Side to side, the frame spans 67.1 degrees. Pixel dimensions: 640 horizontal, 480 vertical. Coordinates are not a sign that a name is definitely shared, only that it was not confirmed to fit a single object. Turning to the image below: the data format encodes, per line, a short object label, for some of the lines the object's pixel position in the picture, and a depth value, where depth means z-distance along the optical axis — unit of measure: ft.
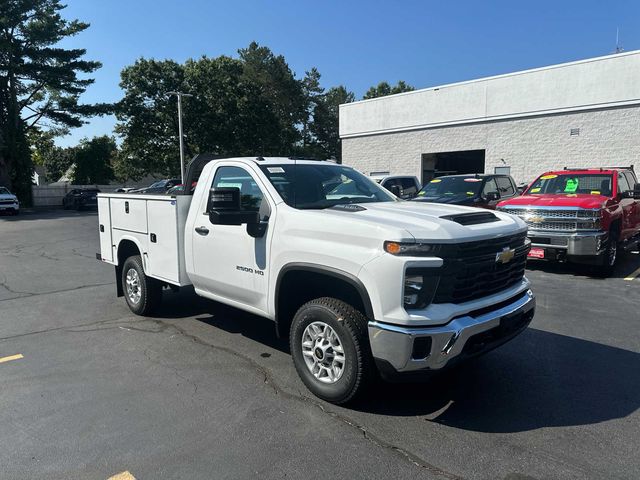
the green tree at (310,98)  209.26
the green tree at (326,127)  213.05
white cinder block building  69.72
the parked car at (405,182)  51.90
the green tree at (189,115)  138.10
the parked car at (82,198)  106.32
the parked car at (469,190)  38.06
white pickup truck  10.94
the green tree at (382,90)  229.86
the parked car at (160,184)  104.99
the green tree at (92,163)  159.33
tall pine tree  114.83
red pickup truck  27.76
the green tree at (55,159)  219.41
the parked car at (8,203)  91.78
